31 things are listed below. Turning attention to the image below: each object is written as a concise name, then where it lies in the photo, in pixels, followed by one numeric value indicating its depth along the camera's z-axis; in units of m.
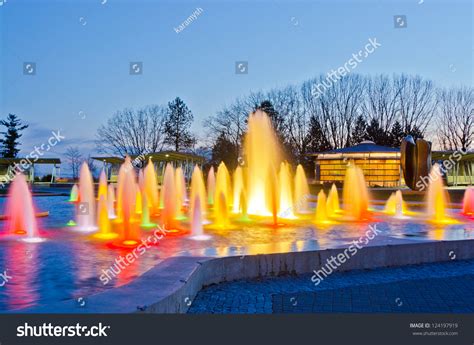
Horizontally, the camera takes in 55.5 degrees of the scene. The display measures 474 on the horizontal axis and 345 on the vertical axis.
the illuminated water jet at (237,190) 16.70
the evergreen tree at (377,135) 51.50
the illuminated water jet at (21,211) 10.81
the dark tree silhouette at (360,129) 51.91
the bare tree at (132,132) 56.56
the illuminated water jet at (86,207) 12.17
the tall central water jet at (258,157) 16.08
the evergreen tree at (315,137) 52.06
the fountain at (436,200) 14.13
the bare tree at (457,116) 49.28
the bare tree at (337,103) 51.12
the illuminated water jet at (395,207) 15.34
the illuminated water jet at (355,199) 14.98
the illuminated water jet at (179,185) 20.88
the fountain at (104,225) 10.29
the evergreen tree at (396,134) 51.25
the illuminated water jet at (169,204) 12.43
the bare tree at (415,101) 50.03
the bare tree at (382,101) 50.94
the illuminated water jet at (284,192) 16.44
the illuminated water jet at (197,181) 17.72
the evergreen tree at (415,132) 50.78
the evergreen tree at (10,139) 58.56
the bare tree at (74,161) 67.94
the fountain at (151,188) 18.72
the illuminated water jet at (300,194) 17.92
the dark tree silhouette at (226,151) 49.84
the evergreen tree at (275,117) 49.56
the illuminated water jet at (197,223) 10.36
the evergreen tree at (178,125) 58.12
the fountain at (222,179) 21.36
